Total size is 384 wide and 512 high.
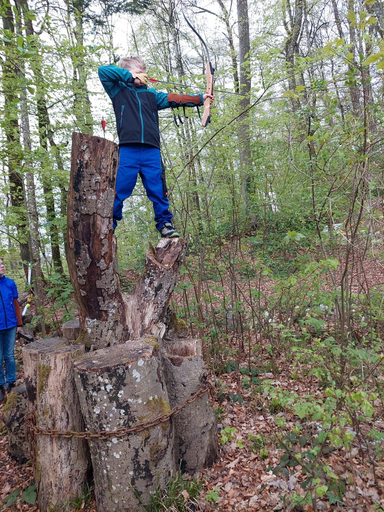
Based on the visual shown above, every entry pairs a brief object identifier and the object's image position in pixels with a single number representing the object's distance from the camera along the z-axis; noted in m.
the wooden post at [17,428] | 3.07
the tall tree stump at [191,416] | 2.77
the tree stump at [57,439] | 2.49
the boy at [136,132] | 3.39
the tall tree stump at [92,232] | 2.49
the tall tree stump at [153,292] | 3.01
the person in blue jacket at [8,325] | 4.46
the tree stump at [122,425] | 2.26
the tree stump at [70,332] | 3.24
